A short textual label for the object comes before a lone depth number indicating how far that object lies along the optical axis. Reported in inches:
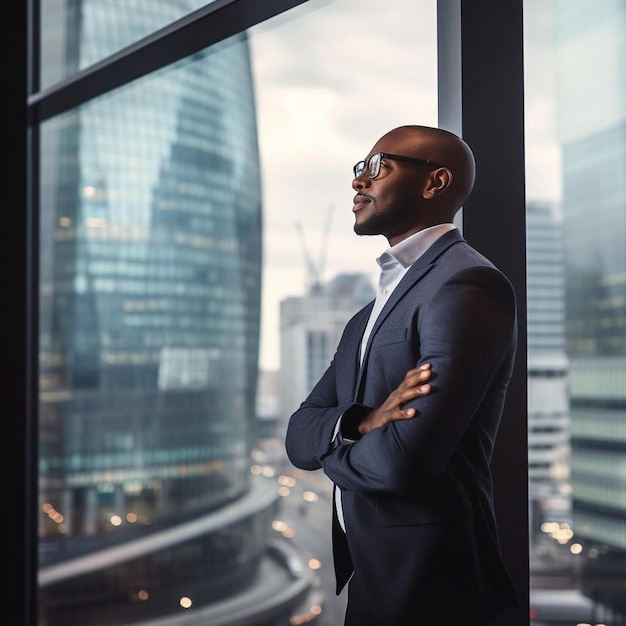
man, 44.4
